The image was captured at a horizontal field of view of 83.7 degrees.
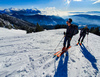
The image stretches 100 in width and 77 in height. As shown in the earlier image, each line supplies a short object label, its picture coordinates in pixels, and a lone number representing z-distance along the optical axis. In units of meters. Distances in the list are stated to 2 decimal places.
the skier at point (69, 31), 4.27
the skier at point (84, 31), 7.01
